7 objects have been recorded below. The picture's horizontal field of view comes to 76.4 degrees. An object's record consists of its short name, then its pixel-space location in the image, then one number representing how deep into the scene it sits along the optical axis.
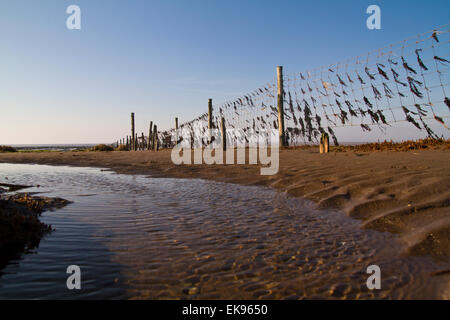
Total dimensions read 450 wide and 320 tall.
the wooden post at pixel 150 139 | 25.18
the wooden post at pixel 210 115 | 16.27
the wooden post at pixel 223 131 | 13.06
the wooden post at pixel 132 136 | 25.53
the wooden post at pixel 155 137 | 22.50
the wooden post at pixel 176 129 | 22.88
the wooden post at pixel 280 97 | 12.20
